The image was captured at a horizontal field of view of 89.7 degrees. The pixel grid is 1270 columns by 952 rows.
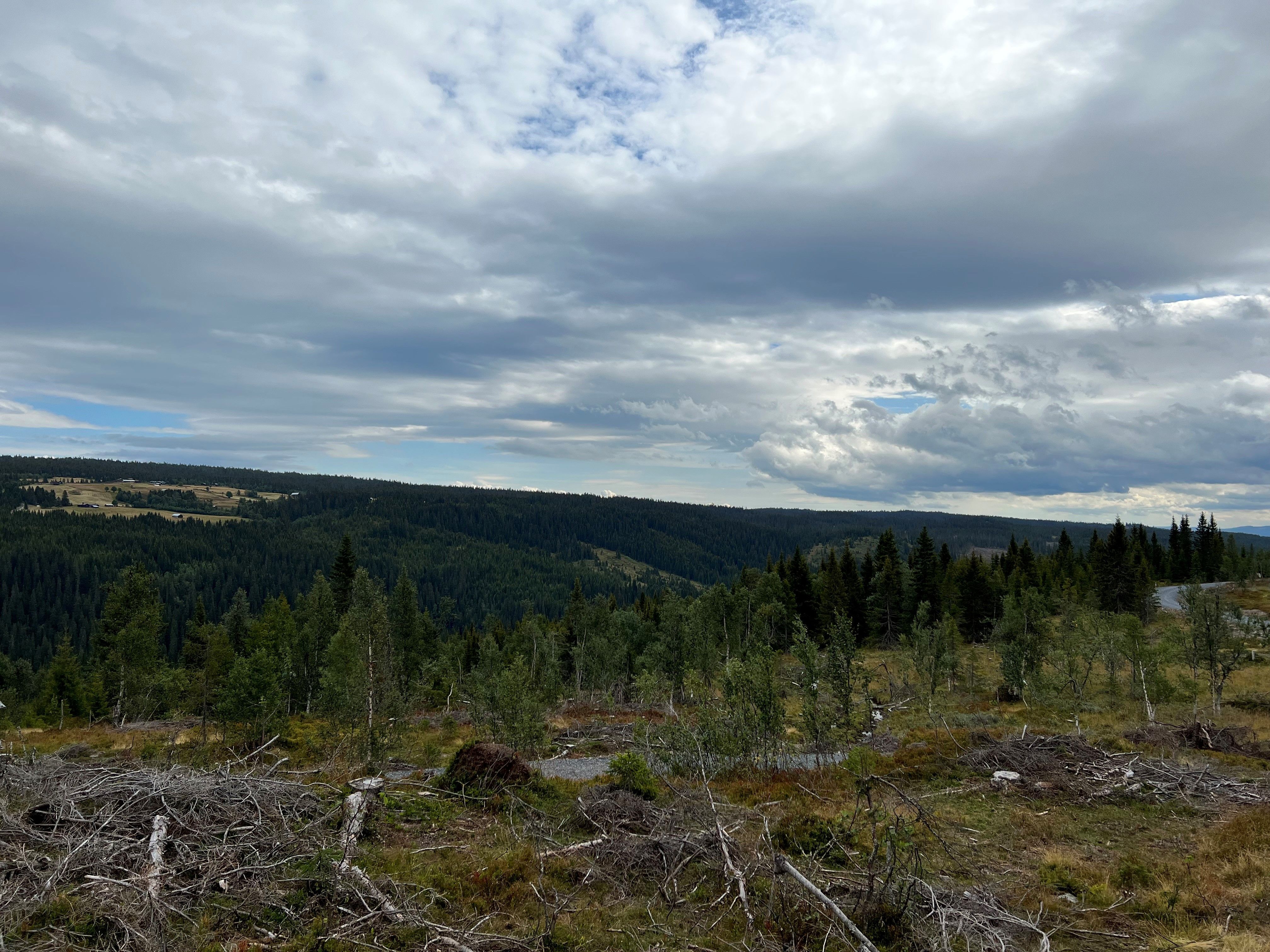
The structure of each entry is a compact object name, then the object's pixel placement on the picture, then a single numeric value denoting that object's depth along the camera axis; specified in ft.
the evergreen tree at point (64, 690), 181.27
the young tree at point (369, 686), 72.02
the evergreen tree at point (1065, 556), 280.31
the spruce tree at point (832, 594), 235.81
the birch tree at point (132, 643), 153.48
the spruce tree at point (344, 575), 199.31
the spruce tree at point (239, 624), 228.22
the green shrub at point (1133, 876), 36.47
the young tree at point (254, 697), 95.76
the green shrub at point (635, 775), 49.42
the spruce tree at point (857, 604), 244.01
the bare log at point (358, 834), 28.94
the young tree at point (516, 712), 86.02
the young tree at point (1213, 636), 98.58
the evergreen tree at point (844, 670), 72.18
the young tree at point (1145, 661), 102.83
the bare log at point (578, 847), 38.14
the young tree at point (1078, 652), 107.34
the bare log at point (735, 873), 27.94
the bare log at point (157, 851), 27.35
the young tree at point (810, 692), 70.28
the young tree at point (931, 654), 134.00
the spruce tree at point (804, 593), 248.73
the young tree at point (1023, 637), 118.93
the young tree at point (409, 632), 181.37
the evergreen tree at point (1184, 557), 329.72
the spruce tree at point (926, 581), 242.58
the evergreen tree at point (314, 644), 169.78
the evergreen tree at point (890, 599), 239.91
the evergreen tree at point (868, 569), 272.10
